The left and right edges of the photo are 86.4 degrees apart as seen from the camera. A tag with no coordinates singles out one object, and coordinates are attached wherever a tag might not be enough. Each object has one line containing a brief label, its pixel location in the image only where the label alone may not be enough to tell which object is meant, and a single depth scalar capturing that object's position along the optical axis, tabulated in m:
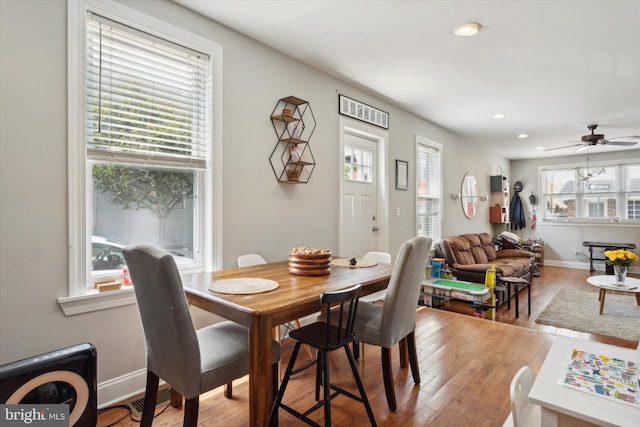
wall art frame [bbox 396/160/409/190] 4.61
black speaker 1.40
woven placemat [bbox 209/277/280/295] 1.67
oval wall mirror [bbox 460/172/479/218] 6.46
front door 3.86
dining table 1.39
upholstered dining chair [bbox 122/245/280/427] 1.35
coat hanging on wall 8.48
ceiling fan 5.24
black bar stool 1.51
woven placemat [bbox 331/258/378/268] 2.44
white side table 4.16
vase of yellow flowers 4.18
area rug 3.76
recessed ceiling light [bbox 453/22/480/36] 2.54
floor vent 1.97
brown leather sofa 4.83
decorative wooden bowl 2.10
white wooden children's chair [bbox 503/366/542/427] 0.98
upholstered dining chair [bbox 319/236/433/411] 1.87
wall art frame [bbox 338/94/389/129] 3.73
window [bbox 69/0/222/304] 1.94
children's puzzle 1.04
